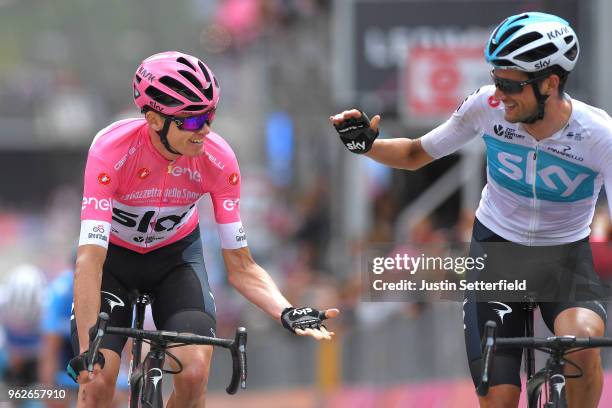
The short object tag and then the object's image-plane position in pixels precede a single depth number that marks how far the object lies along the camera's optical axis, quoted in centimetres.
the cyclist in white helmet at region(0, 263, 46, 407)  2828
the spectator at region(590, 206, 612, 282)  1714
